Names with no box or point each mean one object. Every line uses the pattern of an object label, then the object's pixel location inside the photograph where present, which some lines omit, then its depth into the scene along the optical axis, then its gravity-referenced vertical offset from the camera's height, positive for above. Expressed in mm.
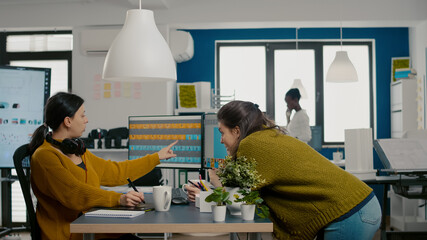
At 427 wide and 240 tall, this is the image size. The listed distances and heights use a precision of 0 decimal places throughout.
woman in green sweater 1647 -254
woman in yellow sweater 1865 -215
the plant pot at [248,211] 1598 -309
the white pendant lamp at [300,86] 5867 +514
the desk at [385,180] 3418 -426
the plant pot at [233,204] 1661 -296
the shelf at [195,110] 5328 +182
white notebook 1702 -342
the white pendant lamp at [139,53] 2225 +367
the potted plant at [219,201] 1586 -276
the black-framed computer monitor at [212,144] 2943 -126
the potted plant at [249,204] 1599 -284
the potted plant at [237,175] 1604 -185
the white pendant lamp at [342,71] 4961 +607
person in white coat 5199 +59
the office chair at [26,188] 1934 -281
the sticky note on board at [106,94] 5102 +357
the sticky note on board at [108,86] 5102 +449
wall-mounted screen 3912 +183
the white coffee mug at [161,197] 1837 -298
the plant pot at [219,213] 1584 -314
